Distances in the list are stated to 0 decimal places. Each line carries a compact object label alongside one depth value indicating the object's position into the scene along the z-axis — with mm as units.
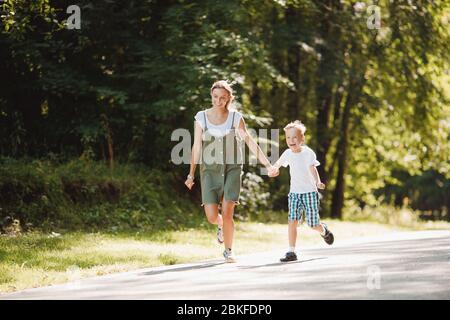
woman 17016
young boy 18266
